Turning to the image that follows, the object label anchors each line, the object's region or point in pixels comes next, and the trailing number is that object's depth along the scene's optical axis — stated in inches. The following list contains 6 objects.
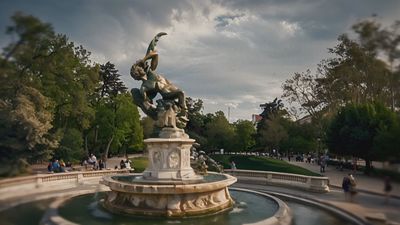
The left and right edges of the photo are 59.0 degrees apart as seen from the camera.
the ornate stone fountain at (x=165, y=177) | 442.9
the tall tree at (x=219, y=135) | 2527.1
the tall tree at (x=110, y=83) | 2005.4
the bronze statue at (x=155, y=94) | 490.7
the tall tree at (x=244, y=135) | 2551.7
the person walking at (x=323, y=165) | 1010.6
